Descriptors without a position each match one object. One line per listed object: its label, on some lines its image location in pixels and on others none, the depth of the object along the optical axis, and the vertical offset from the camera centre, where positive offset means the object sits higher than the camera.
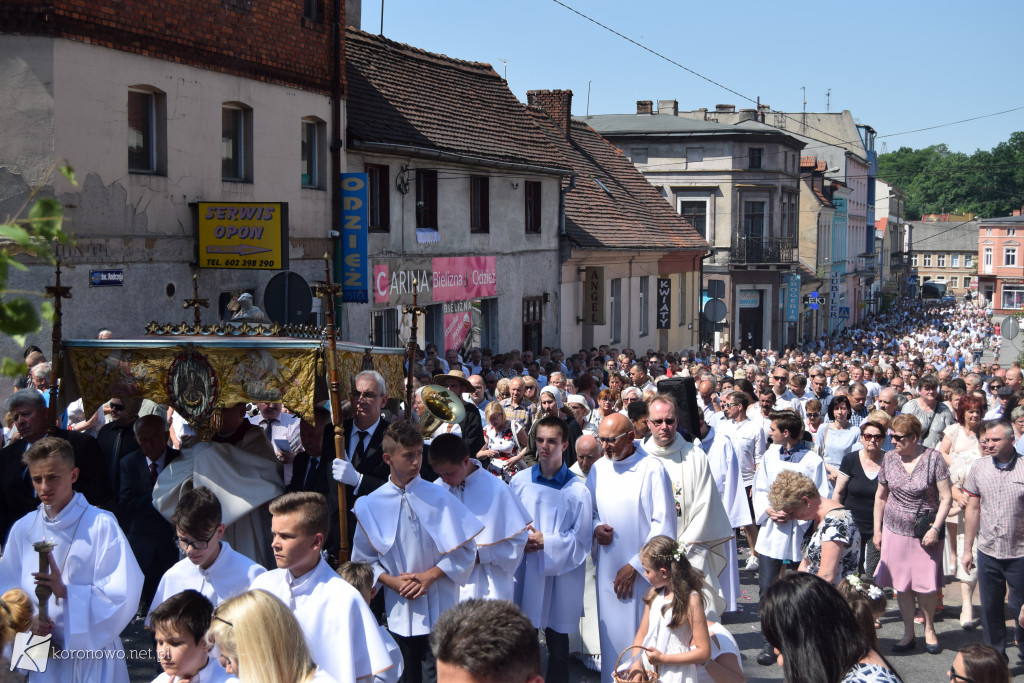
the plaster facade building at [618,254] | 30.11 +1.49
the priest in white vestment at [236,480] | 6.84 -1.10
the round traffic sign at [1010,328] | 24.34 -0.48
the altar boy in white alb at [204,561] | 5.28 -1.24
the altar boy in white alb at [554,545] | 7.16 -1.54
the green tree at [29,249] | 2.14 +0.10
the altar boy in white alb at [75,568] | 5.48 -1.33
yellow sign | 15.26 +0.93
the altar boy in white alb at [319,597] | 4.70 -1.26
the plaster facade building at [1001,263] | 97.94 +3.86
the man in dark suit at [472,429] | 9.55 -1.07
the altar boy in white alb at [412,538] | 6.05 -1.28
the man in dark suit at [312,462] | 7.17 -1.04
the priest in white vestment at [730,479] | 10.15 -1.59
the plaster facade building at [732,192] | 47.88 +4.89
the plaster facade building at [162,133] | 13.01 +2.26
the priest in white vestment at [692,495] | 7.49 -1.29
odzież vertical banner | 18.56 +1.21
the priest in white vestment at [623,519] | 7.16 -1.39
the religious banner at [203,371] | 6.62 -0.42
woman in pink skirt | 8.58 -1.68
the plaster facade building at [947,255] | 122.56 +5.69
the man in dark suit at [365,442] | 6.89 -0.91
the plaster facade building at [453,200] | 20.34 +2.16
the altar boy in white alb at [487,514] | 6.39 -1.23
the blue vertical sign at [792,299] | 51.81 +0.28
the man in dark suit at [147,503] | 7.68 -1.40
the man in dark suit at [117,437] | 8.16 -1.00
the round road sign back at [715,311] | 29.52 -0.17
